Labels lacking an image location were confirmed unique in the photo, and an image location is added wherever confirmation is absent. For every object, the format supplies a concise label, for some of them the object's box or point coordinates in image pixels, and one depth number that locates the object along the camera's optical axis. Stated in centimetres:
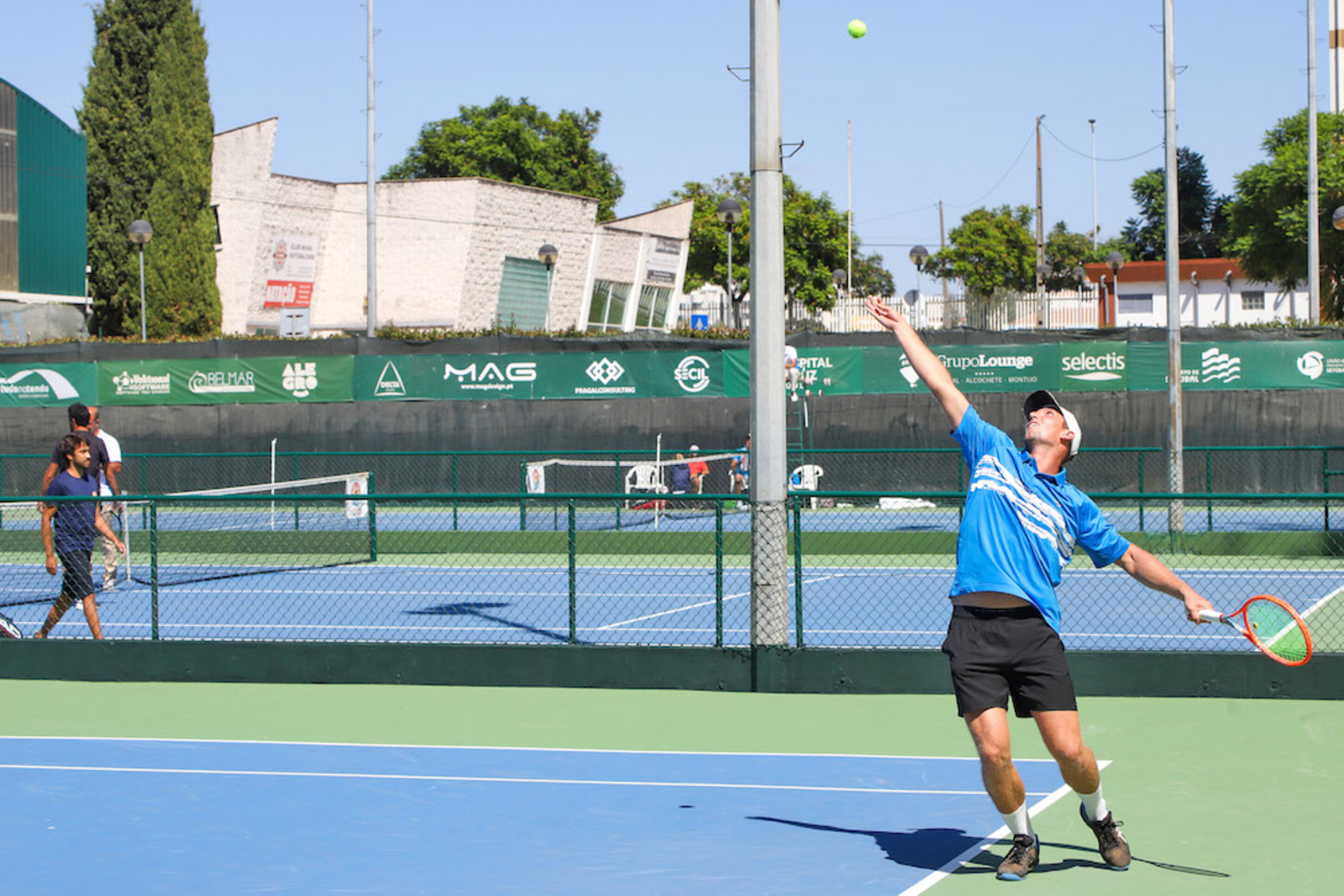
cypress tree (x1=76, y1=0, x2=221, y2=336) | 4347
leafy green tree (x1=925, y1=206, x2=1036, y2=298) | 8244
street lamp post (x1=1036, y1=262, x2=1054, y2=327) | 3922
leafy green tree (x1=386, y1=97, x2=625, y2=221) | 7431
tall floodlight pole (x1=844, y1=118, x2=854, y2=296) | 6712
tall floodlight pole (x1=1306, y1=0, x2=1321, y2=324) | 3316
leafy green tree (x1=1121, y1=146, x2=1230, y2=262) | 9869
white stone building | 4394
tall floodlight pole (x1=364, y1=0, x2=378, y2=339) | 3322
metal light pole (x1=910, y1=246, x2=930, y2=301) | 4562
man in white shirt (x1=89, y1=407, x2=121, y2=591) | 1628
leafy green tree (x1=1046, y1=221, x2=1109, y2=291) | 9875
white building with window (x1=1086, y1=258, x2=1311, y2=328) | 7738
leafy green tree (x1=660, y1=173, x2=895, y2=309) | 6875
